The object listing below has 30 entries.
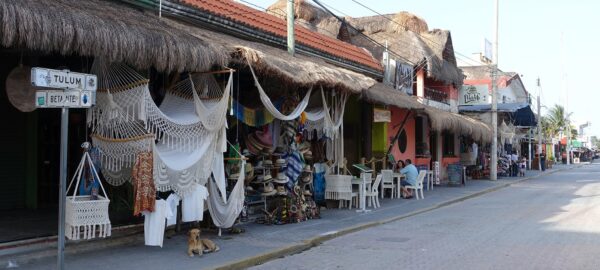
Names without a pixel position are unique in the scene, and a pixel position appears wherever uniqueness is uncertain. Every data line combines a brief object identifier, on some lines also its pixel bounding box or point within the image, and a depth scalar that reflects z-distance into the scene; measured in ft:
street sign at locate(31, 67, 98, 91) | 19.71
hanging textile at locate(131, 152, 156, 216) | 28.19
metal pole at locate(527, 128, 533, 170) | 141.59
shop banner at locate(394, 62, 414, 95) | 73.00
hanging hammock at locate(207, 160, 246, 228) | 34.01
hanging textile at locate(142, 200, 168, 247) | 28.76
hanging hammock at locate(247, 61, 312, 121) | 36.34
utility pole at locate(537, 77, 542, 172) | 137.12
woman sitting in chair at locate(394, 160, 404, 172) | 65.72
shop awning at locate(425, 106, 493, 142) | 67.05
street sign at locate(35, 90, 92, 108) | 20.76
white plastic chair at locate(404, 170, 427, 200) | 61.79
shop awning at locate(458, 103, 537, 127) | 100.11
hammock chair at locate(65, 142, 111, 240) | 25.79
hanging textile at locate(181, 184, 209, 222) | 31.22
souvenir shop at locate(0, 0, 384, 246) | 28.45
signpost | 20.47
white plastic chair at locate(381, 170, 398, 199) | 60.90
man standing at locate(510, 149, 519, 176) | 108.47
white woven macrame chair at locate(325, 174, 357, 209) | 48.34
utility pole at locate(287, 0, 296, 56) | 43.80
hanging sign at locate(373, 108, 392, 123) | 61.57
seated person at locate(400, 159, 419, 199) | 62.28
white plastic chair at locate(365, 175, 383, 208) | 51.45
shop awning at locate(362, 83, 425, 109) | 51.85
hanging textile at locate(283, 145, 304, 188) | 41.73
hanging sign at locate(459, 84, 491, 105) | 97.26
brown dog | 28.37
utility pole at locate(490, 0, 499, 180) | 89.25
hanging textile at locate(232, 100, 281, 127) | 38.32
